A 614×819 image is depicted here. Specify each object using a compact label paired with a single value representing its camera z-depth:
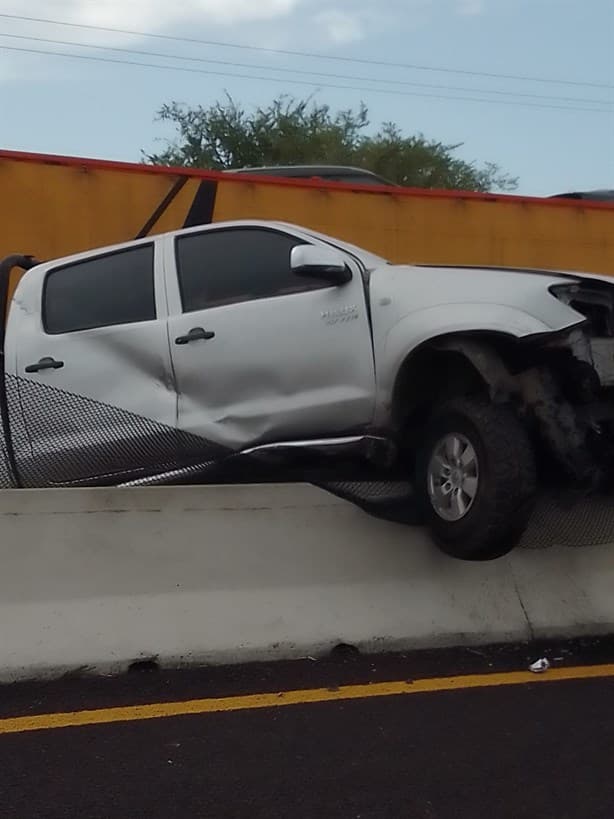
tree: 40.97
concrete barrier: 4.44
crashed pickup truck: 4.68
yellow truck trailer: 9.25
